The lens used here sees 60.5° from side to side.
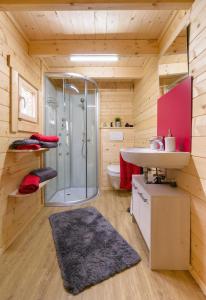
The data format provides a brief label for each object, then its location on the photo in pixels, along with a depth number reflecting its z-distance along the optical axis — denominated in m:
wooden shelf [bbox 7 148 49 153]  1.79
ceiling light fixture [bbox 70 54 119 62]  2.46
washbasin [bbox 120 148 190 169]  1.44
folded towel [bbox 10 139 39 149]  1.84
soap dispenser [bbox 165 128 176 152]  1.64
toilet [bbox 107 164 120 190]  3.21
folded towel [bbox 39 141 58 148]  2.22
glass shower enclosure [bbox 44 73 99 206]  3.31
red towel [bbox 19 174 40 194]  1.93
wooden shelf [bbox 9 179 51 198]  1.83
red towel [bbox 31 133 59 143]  2.26
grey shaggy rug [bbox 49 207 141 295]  1.38
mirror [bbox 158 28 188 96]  1.58
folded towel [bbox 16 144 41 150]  1.86
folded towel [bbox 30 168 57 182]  2.23
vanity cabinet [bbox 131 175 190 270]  1.45
